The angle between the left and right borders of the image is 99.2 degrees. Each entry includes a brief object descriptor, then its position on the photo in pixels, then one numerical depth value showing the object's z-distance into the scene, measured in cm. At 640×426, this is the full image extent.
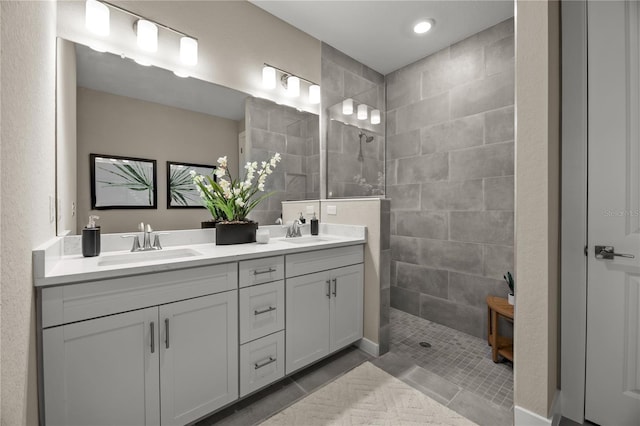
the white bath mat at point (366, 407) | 146
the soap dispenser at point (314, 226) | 243
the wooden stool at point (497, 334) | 196
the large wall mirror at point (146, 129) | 147
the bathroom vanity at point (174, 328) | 103
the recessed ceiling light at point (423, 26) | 240
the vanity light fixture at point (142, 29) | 155
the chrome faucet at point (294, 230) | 236
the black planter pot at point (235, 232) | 189
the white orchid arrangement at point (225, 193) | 193
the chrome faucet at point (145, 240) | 162
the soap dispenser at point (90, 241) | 140
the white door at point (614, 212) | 132
